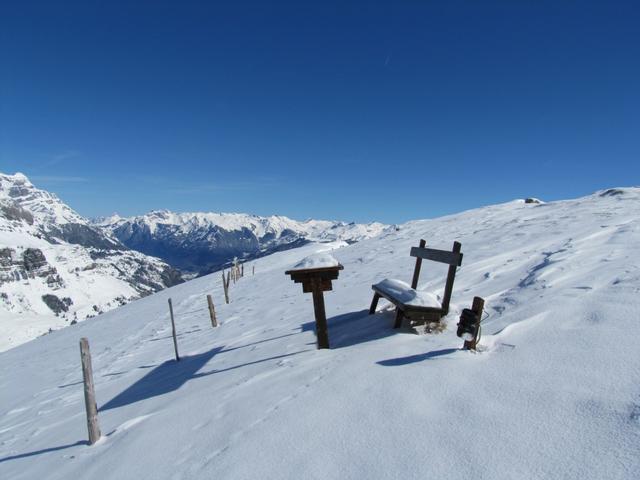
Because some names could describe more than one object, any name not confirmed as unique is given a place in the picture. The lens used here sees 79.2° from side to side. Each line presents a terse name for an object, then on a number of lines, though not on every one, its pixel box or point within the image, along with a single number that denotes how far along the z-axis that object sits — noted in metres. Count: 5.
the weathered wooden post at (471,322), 5.33
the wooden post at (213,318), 15.58
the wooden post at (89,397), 6.43
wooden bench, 6.91
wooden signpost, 7.57
